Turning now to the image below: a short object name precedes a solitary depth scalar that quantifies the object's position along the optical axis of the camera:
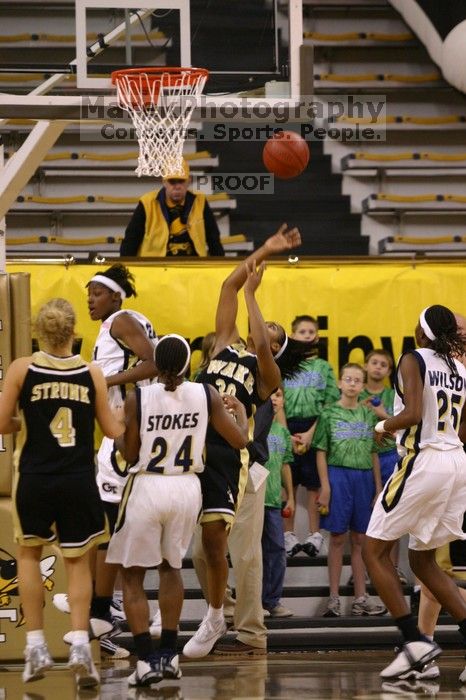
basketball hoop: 14.90
